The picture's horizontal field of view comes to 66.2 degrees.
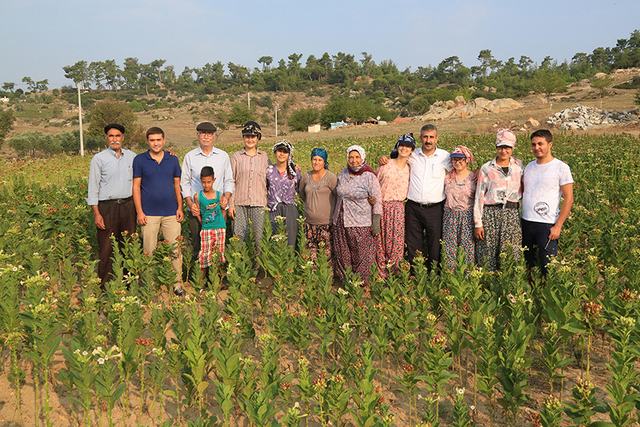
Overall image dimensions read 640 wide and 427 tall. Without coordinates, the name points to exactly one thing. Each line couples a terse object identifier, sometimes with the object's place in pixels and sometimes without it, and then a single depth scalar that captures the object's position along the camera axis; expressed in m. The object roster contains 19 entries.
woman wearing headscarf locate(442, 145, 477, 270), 5.70
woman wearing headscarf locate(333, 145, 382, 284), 5.90
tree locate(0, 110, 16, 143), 38.07
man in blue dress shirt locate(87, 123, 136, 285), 5.86
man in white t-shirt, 5.22
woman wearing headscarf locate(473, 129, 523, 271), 5.40
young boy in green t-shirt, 5.96
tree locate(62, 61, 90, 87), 94.12
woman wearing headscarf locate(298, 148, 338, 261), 6.12
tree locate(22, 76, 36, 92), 106.75
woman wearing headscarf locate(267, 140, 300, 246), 6.24
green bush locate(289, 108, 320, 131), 56.66
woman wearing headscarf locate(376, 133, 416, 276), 6.04
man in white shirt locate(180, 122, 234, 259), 5.98
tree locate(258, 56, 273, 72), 127.31
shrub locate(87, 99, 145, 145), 37.62
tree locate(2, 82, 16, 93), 109.75
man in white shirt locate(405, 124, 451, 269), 5.84
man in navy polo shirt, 5.81
